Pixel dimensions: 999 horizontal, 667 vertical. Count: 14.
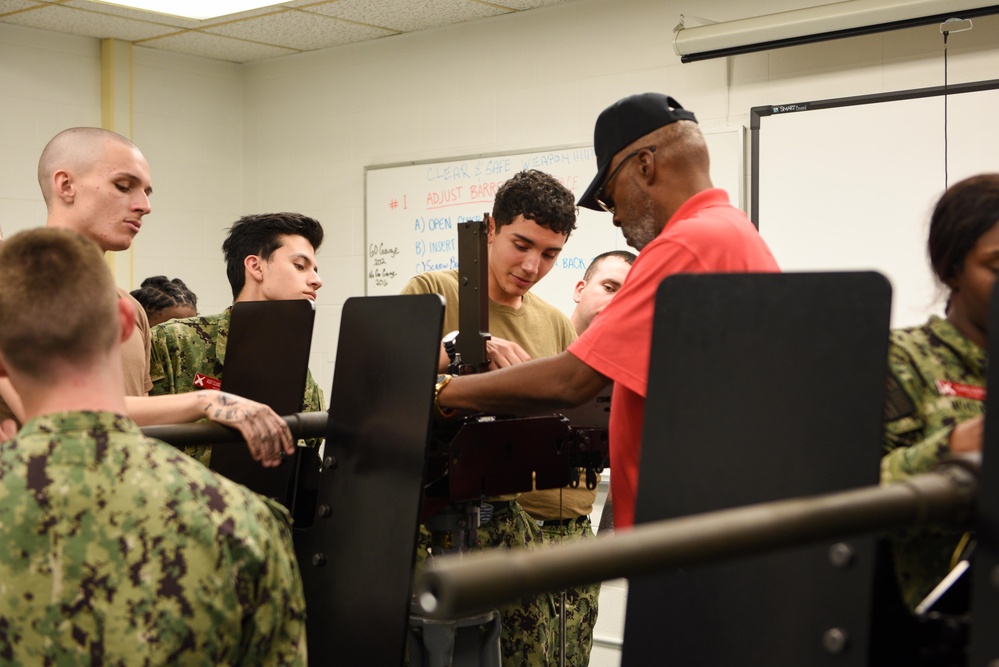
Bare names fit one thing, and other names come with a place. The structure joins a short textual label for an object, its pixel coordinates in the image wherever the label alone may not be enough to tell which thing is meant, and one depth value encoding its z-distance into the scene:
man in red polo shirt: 1.66
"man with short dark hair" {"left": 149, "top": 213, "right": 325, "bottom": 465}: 2.49
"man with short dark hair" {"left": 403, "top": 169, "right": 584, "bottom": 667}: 2.37
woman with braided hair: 4.09
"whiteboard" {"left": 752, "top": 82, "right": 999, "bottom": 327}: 3.75
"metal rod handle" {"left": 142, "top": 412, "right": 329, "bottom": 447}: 1.51
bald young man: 2.20
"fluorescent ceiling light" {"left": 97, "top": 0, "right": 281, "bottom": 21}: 4.54
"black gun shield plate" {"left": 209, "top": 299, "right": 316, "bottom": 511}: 1.82
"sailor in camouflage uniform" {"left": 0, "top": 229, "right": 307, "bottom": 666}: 1.13
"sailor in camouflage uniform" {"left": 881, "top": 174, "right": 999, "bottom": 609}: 1.20
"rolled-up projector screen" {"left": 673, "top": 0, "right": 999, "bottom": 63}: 3.64
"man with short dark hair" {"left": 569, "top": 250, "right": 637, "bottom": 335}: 3.25
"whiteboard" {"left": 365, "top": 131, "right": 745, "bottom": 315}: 4.55
